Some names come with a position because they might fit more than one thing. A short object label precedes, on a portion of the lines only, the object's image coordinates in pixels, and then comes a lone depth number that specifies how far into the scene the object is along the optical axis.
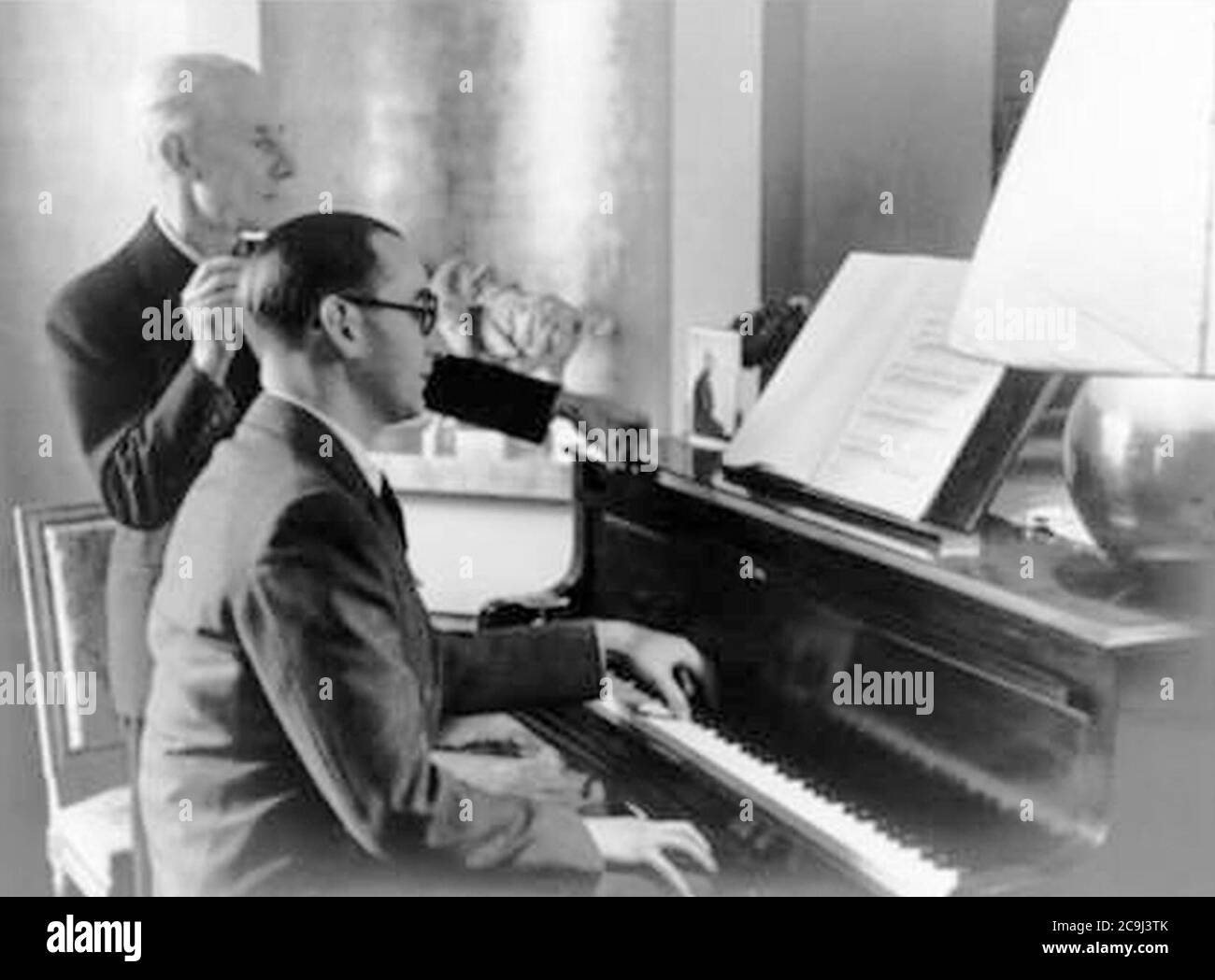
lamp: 1.40
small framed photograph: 1.80
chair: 1.76
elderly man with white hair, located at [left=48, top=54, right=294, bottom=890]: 1.71
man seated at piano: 1.63
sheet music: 1.57
